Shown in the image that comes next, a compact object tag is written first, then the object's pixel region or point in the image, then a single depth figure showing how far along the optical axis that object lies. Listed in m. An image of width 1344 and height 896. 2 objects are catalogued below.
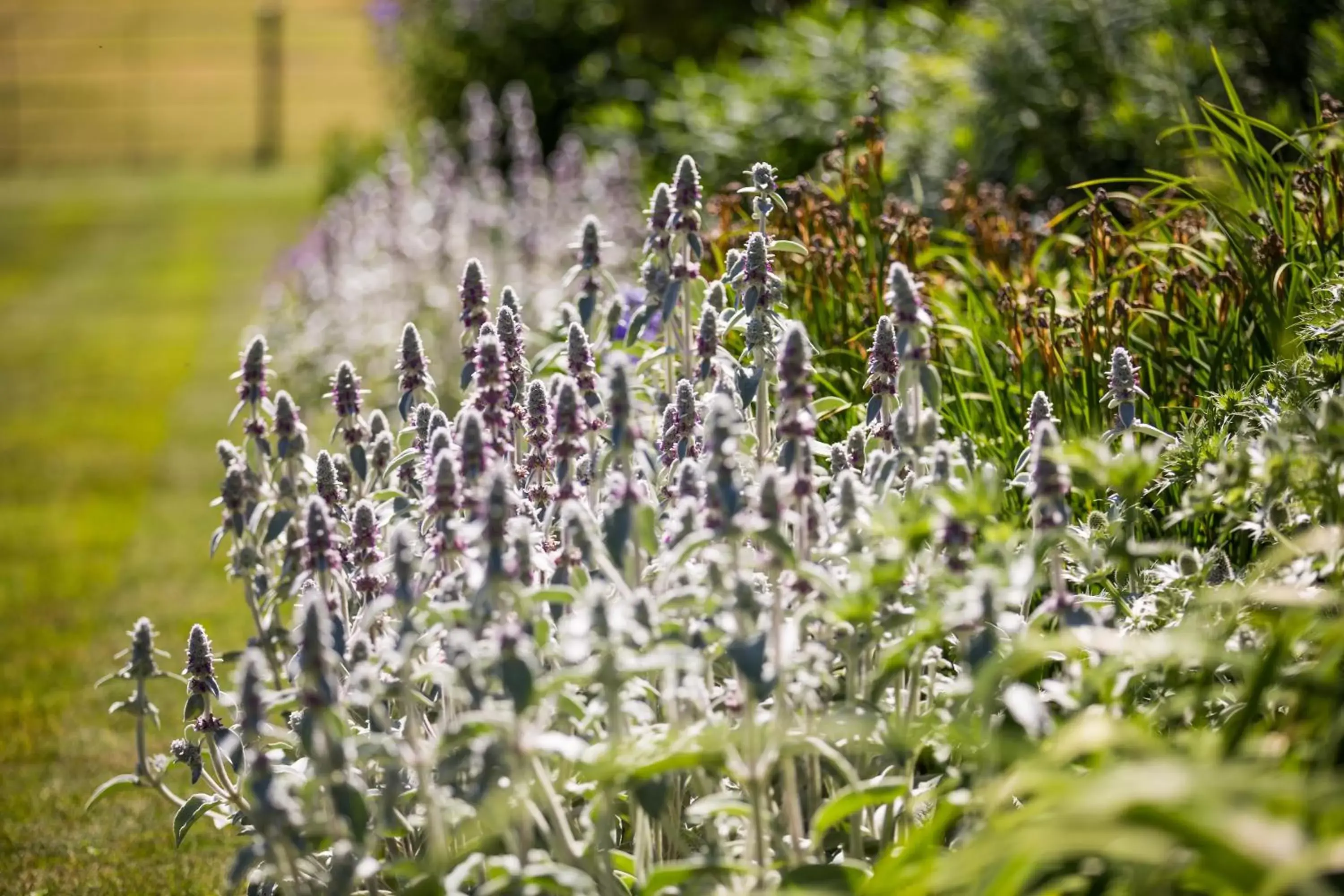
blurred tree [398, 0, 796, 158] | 12.11
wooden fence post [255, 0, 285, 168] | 29.14
